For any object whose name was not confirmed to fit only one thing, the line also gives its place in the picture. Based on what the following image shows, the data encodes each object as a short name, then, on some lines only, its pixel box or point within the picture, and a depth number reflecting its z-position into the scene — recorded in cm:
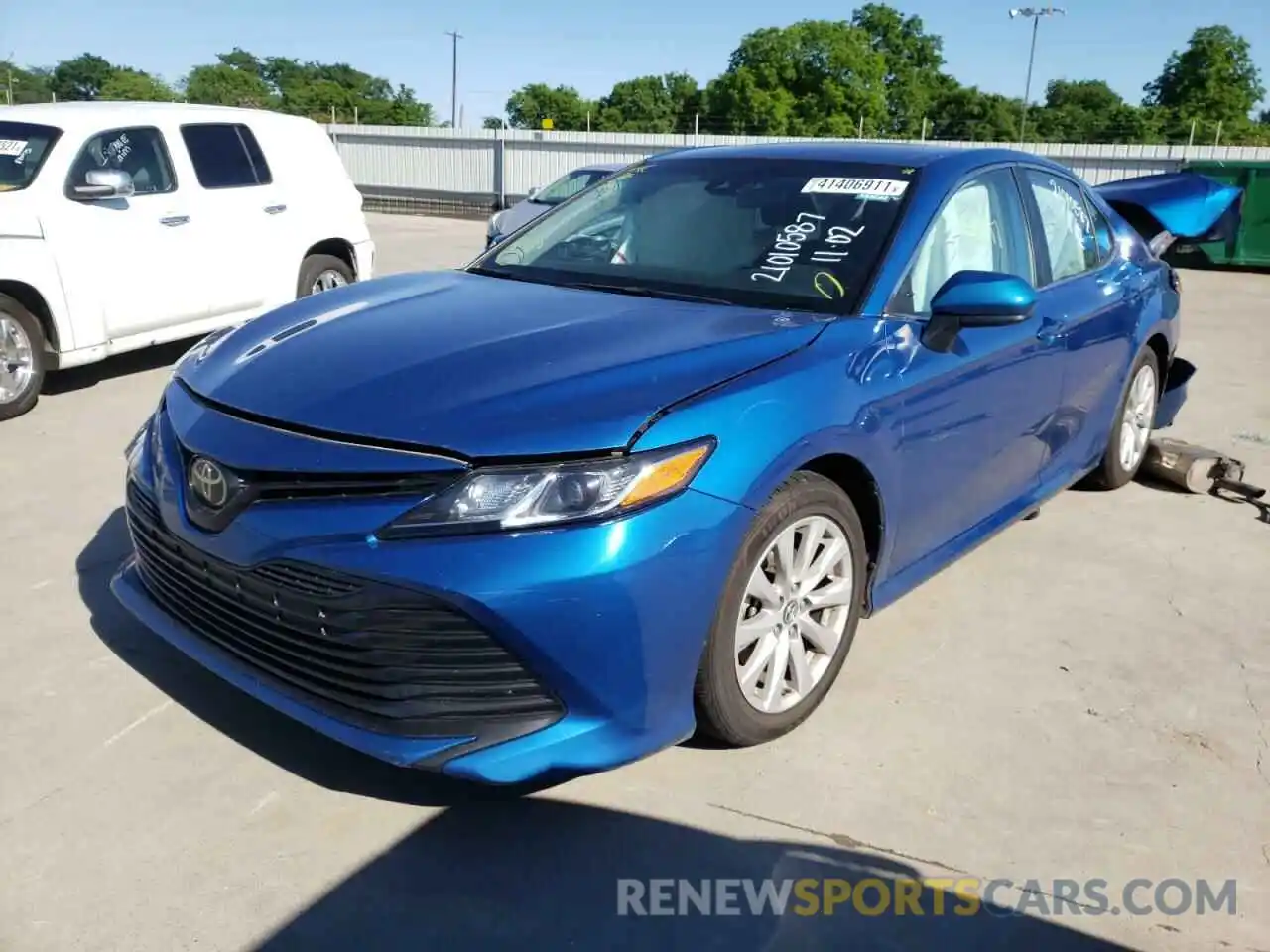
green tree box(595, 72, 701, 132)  8071
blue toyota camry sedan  234
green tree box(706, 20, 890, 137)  7581
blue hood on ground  621
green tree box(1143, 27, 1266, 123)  7500
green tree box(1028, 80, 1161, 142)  6669
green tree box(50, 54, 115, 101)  8462
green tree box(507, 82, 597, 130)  8881
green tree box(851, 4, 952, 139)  8438
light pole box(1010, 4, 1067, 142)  4928
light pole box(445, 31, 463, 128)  8012
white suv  621
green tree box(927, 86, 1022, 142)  7481
